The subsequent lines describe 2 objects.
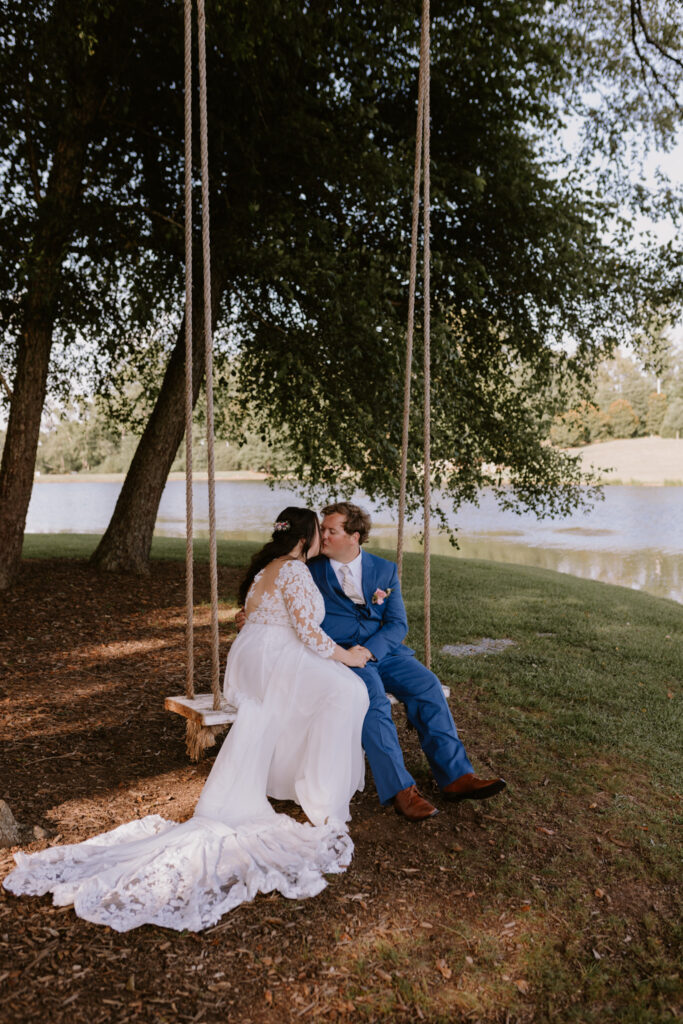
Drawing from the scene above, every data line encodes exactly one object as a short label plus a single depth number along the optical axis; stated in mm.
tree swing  3691
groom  3789
